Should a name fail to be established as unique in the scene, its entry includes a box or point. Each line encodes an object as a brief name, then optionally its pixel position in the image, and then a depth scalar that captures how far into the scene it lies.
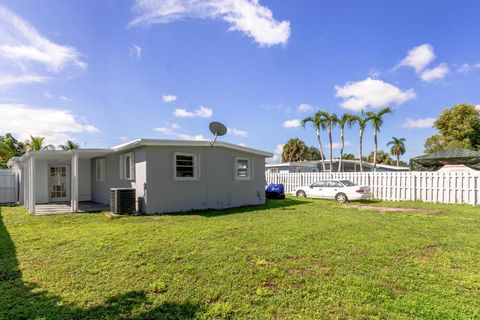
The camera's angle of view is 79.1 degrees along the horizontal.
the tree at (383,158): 54.51
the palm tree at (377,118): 24.85
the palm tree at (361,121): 26.23
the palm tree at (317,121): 27.28
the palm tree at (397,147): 49.53
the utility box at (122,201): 10.88
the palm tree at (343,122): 26.83
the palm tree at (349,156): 53.82
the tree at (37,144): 28.00
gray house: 11.36
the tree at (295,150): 44.50
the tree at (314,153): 56.19
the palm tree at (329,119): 27.17
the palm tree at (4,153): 24.73
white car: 15.32
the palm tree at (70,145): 36.17
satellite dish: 11.97
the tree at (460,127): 34.00
